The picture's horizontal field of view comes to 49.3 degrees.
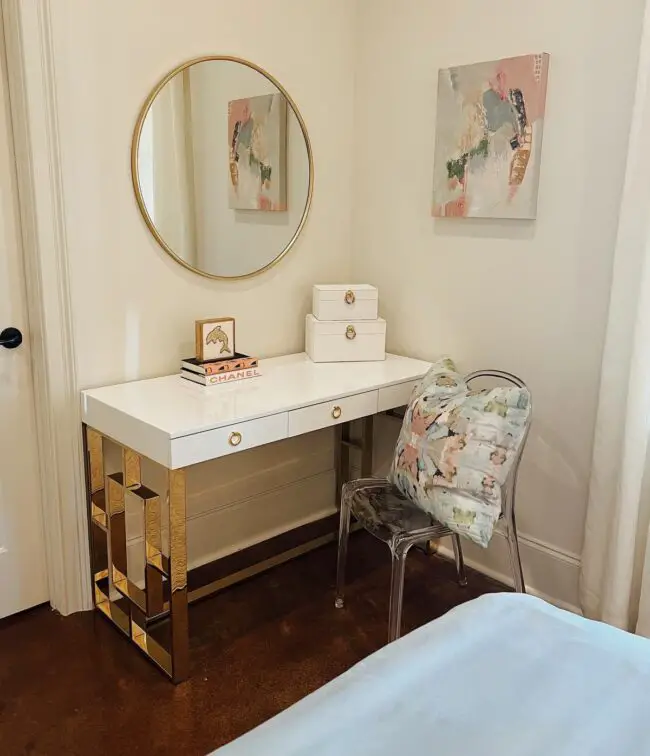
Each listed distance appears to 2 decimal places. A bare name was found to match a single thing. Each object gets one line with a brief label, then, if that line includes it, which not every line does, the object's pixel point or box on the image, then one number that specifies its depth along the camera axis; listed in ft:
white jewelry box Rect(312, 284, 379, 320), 8.75
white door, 6.91
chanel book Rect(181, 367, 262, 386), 7.57
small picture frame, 7.61
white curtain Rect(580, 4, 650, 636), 6.44
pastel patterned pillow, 6.75
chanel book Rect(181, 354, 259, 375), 7.57
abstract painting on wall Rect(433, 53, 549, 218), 7.52
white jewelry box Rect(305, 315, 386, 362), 8.74
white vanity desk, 6.46
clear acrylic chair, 6.94
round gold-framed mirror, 7.52
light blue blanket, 3.24
